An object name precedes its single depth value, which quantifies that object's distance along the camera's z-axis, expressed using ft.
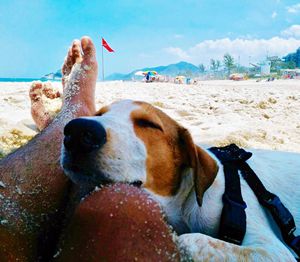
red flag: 76.15
